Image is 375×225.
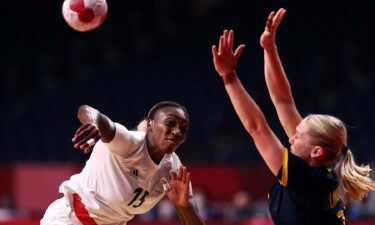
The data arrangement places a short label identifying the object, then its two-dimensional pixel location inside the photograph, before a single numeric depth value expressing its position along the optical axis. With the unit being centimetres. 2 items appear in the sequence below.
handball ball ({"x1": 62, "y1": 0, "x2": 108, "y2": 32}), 960
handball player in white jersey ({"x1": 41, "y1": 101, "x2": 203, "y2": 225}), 848
